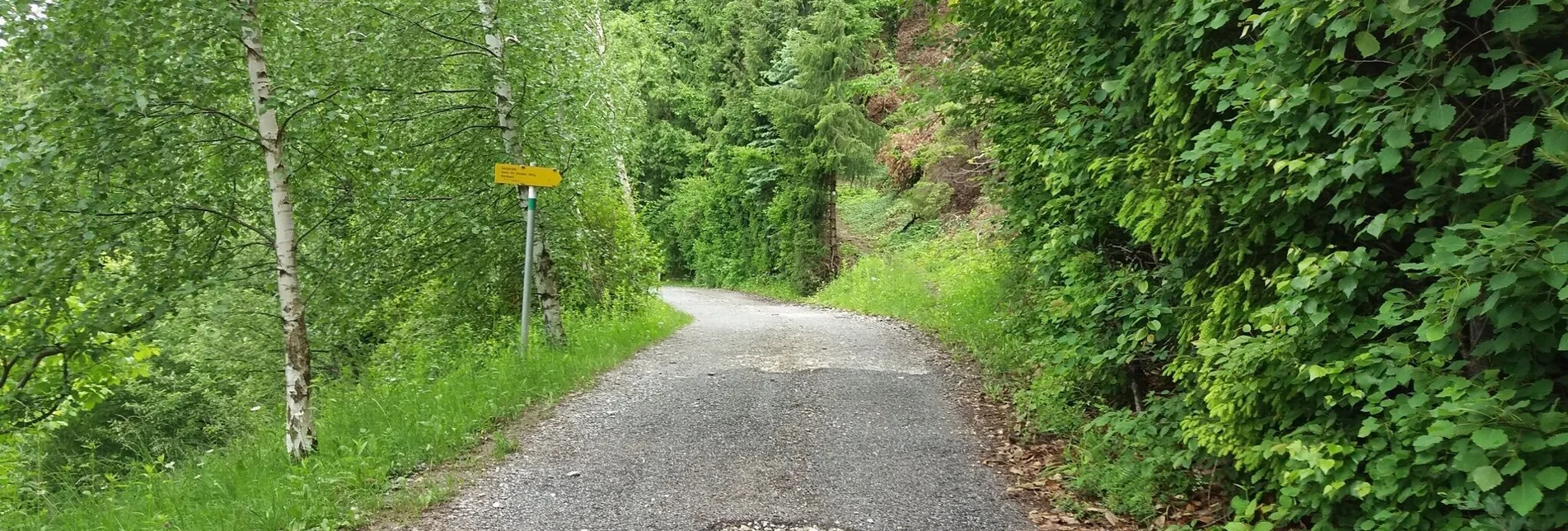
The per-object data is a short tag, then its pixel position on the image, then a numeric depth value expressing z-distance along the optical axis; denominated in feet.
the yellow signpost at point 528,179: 25.11
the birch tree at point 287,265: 17.90
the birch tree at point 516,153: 27.43
